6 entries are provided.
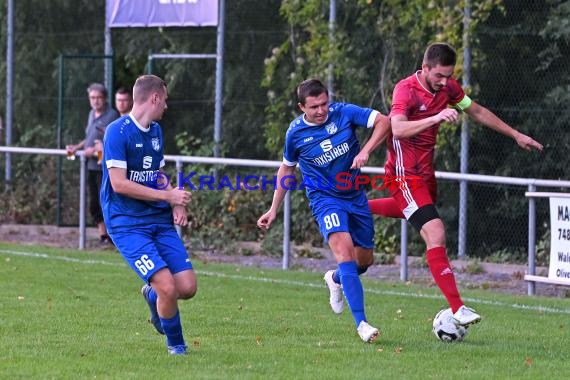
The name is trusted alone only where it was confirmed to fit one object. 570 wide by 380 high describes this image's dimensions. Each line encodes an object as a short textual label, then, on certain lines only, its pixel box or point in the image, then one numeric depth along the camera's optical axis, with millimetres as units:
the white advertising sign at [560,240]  26078
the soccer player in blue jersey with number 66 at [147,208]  16844
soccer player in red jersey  19156
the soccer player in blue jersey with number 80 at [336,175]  19156
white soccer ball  18859
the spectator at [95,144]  34812
